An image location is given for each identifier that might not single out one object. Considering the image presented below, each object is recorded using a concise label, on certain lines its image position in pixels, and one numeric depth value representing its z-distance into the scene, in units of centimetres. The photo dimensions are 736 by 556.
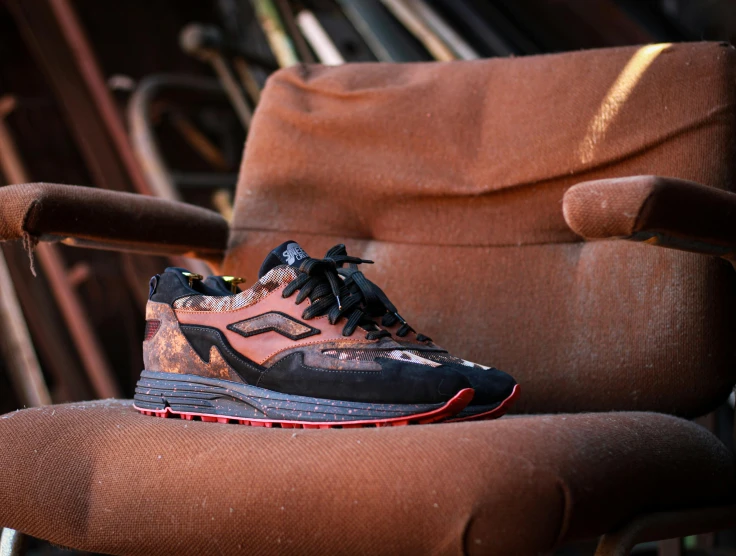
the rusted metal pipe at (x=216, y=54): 218
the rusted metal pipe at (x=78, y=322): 245
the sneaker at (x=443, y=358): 76
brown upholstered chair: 60
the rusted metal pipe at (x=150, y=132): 218
